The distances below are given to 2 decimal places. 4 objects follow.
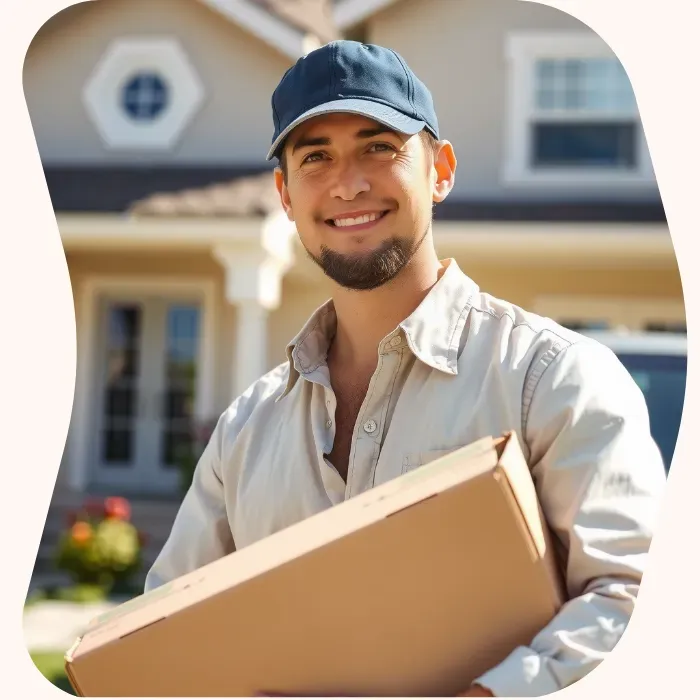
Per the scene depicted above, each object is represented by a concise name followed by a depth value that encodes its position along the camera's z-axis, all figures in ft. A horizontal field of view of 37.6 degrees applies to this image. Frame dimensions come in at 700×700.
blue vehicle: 11.43
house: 27.53
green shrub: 24.06
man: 4.23
